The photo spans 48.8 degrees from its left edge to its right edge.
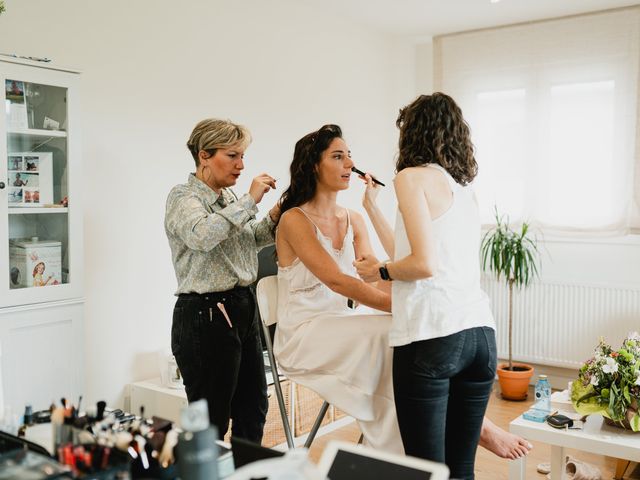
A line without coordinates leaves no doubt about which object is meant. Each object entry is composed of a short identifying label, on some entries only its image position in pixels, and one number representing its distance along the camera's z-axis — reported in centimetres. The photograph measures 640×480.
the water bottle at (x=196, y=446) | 108
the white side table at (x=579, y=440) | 254
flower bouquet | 262
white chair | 236
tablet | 119
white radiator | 474
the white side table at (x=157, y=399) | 341
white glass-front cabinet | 273
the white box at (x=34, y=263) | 279
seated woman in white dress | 220
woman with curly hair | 192
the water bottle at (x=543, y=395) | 293
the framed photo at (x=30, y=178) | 278
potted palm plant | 480
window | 470
